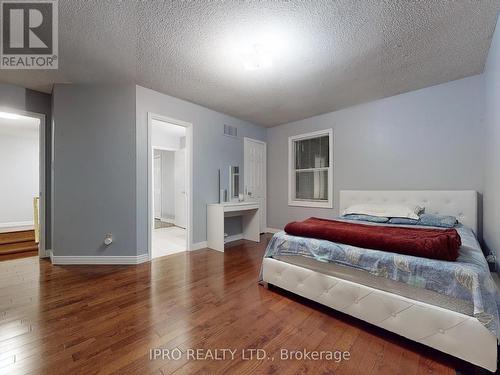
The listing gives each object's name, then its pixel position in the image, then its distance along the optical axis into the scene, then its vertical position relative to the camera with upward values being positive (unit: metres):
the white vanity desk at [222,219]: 3.62 -0.60
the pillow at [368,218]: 2.88 -0.44
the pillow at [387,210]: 2.81 -0.32
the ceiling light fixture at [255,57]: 2.16 +1.32
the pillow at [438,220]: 2.54 -0.41
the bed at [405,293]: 1.23 -0.76
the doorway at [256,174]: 4.64 +0.29
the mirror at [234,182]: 4.28 +0.10
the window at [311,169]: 4.16 +0.35
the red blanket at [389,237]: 1.48 -0.41
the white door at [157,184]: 6.42 +0.09
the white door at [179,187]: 5.52 +0.00
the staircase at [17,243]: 3.52 -0.99
